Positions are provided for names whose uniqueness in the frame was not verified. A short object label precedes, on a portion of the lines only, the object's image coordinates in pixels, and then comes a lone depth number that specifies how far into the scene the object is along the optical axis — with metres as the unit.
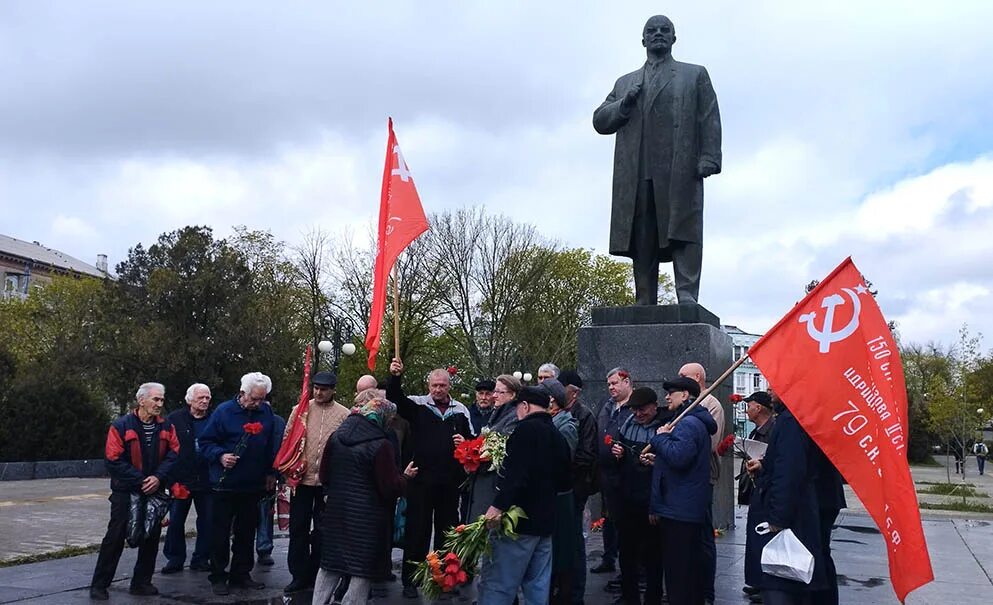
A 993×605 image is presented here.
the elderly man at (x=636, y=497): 6.93
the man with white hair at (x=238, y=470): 7.96
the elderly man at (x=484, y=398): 7.99
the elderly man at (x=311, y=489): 7.98
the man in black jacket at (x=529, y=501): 5.81
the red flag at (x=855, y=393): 5.25
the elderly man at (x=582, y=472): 7.11
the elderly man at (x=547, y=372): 8.06
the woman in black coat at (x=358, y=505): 6.20
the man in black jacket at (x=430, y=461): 7.89
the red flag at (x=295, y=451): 7.93
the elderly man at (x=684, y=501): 6.14
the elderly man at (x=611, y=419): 7.33
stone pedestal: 9.90
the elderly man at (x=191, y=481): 8.57
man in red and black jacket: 7.59
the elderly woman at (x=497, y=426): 6.38
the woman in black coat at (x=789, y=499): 5.32
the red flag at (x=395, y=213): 7.95
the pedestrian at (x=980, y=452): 43.19
